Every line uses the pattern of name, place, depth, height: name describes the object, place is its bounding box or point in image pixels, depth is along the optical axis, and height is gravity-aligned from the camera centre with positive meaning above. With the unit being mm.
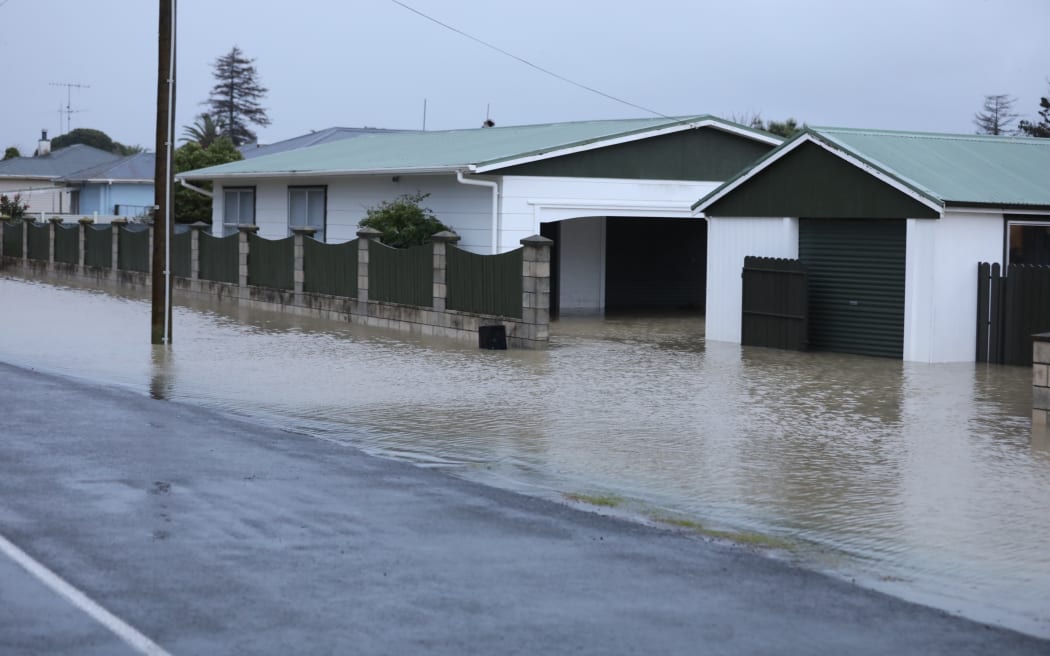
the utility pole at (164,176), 22047 +1575
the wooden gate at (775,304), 22781 -251
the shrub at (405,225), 29484 +1182
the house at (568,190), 28516 +2014
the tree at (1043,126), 58719 +6985
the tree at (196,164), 59312 +5074
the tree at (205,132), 94125 +9913
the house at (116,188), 67250 +4281
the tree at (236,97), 121188 +15656
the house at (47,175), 73812 +5536
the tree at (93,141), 129750 +12602
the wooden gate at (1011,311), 20812 -262
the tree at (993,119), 97125 +12005
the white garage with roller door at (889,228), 21250 +1003
